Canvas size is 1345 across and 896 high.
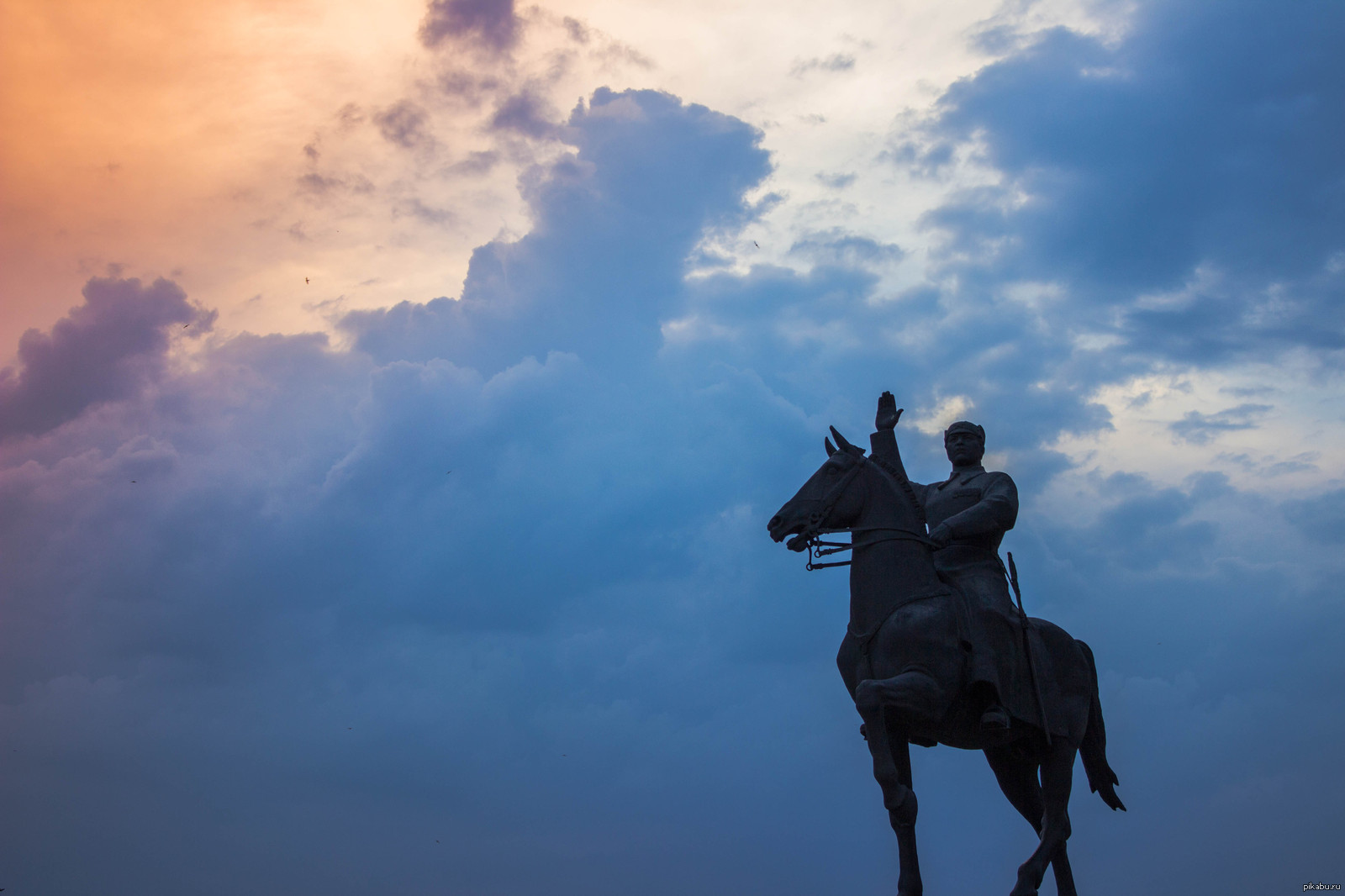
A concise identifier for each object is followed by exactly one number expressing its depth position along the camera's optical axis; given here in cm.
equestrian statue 1351
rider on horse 1389
